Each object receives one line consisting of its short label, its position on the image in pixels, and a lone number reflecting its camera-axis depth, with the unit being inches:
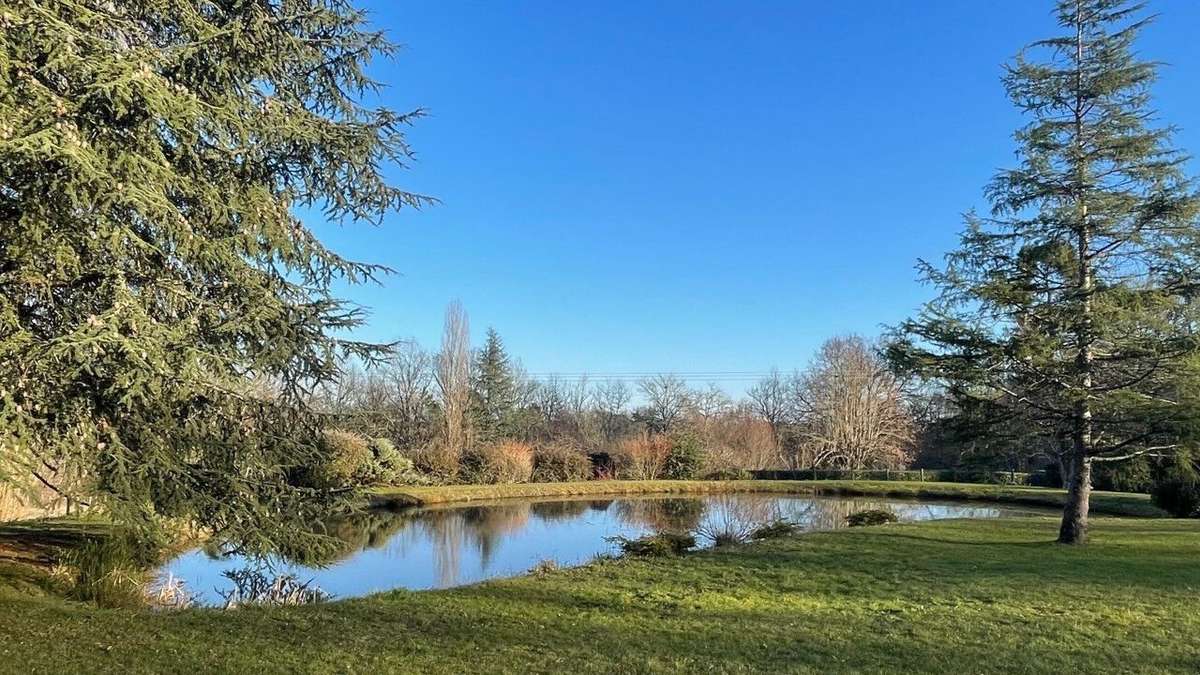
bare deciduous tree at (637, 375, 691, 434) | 1939.6
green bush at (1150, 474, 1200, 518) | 701.9
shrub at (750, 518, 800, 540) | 540.7
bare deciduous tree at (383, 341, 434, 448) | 1456.7
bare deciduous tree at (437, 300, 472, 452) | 1226.6
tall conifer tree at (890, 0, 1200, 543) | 446.0
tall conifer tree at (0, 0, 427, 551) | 188.9
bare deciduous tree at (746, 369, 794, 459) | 2101.4
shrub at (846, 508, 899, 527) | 637.3
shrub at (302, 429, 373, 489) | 879.0
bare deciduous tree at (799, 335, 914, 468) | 1499.8
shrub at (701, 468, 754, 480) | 1337.7
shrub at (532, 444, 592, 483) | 1202.6
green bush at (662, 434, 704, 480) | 1310.7
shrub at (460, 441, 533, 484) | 1113.4
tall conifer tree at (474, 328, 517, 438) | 1678.2
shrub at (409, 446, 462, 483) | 1098.1
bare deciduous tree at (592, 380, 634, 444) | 2229.3
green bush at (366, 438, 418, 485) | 997.8
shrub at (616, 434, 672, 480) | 1272.1
